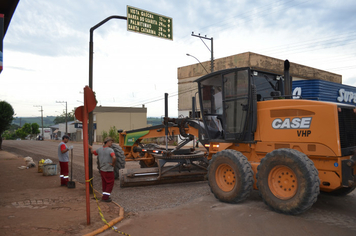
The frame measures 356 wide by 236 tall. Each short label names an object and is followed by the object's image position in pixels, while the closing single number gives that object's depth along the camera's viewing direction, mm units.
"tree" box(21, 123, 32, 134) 81250
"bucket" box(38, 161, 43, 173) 12408
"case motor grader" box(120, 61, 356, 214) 5828
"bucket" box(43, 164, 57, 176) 11703
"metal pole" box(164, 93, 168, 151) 9230
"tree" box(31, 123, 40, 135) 80938
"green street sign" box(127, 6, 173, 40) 9289
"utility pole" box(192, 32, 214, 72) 26662
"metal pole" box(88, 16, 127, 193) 8766
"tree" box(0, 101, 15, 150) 32188
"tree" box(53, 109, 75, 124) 144925
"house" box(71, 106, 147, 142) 56375
